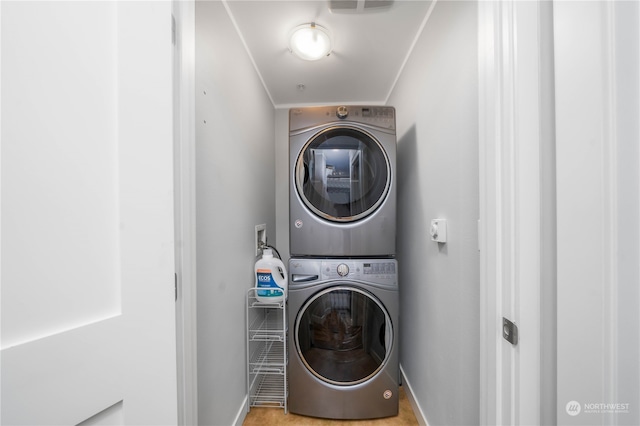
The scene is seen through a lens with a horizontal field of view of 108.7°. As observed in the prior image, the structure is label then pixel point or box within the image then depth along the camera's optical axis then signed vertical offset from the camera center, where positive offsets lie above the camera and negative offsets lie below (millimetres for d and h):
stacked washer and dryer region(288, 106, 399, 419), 1374 -329
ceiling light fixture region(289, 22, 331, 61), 1332 +1015
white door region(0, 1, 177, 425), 390 -2
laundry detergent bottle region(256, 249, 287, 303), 1427 -444
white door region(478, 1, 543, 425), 572 -1
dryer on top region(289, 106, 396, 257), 1441 +188
